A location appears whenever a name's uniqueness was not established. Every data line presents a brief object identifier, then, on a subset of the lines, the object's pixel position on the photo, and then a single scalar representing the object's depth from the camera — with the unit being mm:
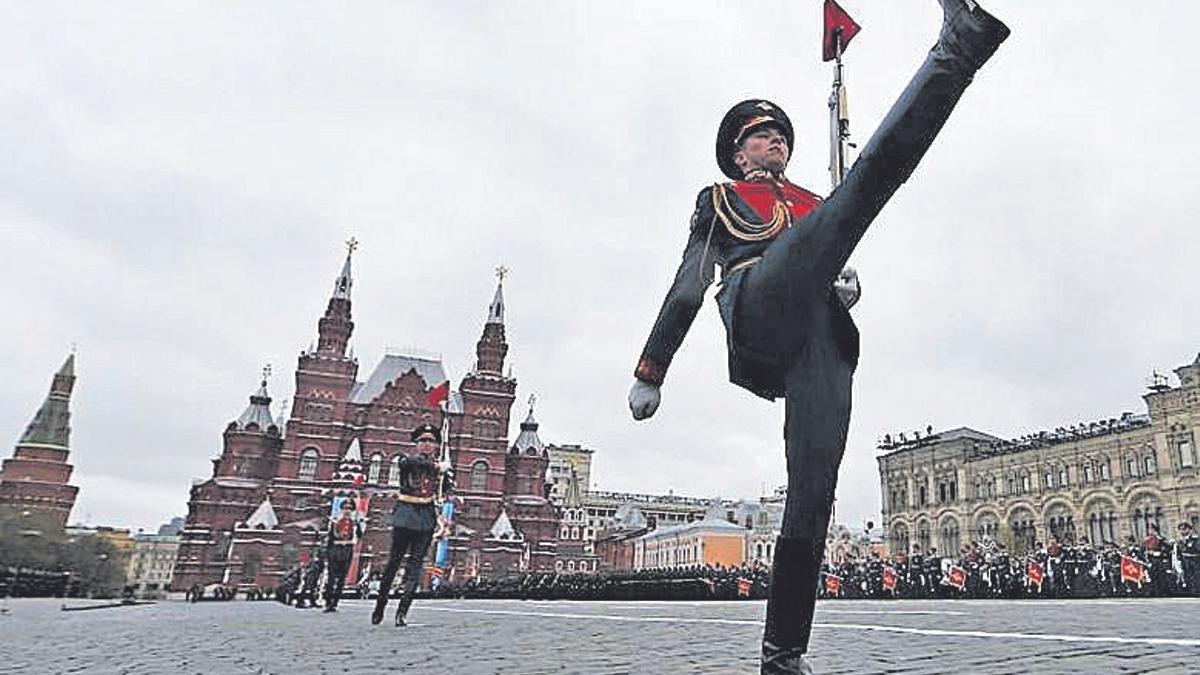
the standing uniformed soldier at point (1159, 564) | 18547
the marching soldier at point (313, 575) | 18094
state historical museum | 60716
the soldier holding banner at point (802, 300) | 2471
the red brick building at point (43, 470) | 85381
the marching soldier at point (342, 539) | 14180
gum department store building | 46062
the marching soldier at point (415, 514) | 9117
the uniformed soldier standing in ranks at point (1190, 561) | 17828
